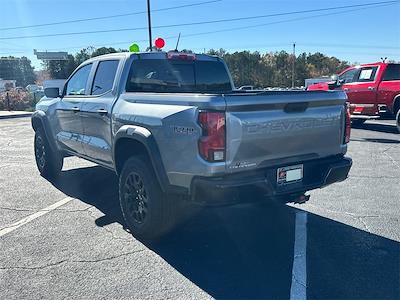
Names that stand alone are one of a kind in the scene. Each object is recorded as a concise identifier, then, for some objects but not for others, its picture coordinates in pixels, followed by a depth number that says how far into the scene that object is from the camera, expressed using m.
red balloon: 12.03
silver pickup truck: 3.33
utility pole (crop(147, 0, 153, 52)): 21.73
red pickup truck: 12.33
